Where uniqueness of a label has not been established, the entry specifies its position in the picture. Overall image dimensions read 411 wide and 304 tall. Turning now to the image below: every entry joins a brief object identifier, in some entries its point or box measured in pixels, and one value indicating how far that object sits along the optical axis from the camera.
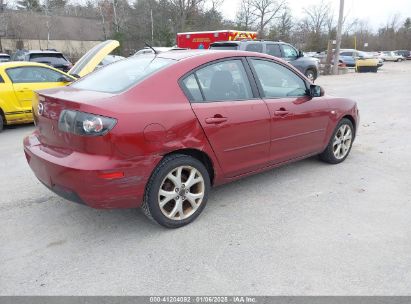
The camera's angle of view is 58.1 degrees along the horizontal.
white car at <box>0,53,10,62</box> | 16.49
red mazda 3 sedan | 2.94
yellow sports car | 7.44
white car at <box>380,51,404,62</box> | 47.91
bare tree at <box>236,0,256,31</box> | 56.72
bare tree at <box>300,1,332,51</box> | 52.75
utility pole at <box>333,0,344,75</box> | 22.26
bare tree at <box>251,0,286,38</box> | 56.94
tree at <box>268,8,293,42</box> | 55.22
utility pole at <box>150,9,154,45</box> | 43.08
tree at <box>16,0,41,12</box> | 60.72
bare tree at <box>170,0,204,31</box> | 42.88
